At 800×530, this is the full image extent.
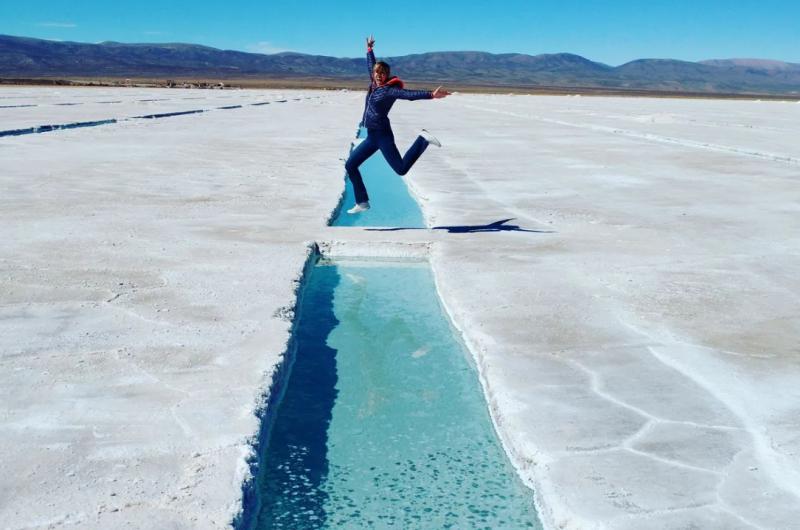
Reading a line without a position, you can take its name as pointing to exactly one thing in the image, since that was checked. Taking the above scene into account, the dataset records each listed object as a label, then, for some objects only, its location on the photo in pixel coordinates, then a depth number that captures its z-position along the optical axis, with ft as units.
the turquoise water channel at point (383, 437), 8.60
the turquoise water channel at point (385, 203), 25.93
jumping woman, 20.97
